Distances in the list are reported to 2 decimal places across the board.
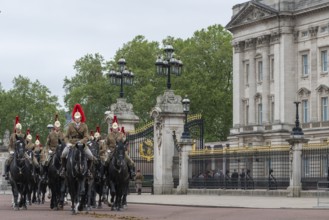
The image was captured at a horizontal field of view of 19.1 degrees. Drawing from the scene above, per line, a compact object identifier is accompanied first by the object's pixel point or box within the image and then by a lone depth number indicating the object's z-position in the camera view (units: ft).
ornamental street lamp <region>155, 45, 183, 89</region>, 138.51
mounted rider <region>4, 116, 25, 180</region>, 89.86
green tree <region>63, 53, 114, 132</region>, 322.96
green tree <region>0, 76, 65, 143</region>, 376.07
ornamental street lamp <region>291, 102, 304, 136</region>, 121.70
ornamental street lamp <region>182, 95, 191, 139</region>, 137.39
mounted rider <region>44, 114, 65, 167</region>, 94.86
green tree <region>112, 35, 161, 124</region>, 305.32
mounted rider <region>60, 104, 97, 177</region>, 81.97
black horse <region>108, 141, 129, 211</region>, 87.66
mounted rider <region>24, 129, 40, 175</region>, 96.09
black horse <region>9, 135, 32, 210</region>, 89.04
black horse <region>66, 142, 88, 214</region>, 81.56
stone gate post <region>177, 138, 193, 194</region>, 137.80
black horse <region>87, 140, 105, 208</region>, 86.96
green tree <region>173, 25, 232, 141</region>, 316.19
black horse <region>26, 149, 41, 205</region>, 96.10
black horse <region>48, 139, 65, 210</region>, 89.29
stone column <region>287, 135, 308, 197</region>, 119.24
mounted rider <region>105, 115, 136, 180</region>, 90.22
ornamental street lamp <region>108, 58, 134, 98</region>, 157.65
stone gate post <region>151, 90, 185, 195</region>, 139.33
